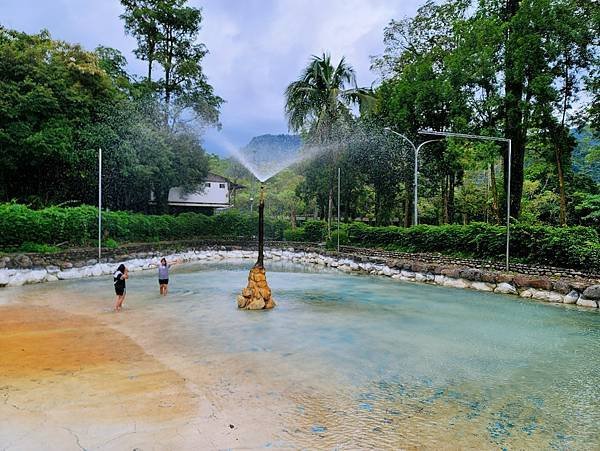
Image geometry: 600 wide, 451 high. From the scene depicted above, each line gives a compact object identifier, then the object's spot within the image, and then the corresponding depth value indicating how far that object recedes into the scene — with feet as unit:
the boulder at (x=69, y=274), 53.12
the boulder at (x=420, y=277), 56.94
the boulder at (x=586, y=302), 38.63
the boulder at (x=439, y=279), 54.29
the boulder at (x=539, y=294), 42.35
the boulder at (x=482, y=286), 48.14
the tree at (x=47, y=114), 68.95
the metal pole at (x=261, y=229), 34.94
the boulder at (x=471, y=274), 50.19
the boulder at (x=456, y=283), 51.33
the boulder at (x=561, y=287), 40.75
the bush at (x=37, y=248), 54.60
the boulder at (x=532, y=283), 42.83
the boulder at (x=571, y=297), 40.04
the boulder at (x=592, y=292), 38.50
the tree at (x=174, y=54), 104.32
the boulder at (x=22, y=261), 49.16
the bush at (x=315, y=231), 100.81
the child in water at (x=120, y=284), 34.60
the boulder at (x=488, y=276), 48.36
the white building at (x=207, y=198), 127.83
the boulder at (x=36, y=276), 48.85
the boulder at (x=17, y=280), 46.55
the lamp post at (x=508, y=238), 47.37
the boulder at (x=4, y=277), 45.67
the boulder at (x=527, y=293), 43.96
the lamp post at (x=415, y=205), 72.41
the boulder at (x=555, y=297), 41.11
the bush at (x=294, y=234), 105.60
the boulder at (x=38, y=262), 50.96
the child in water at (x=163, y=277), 43.45
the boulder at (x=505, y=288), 46.03
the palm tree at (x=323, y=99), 91.86
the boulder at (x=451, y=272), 52.85
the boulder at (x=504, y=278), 46.53
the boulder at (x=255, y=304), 36.06
